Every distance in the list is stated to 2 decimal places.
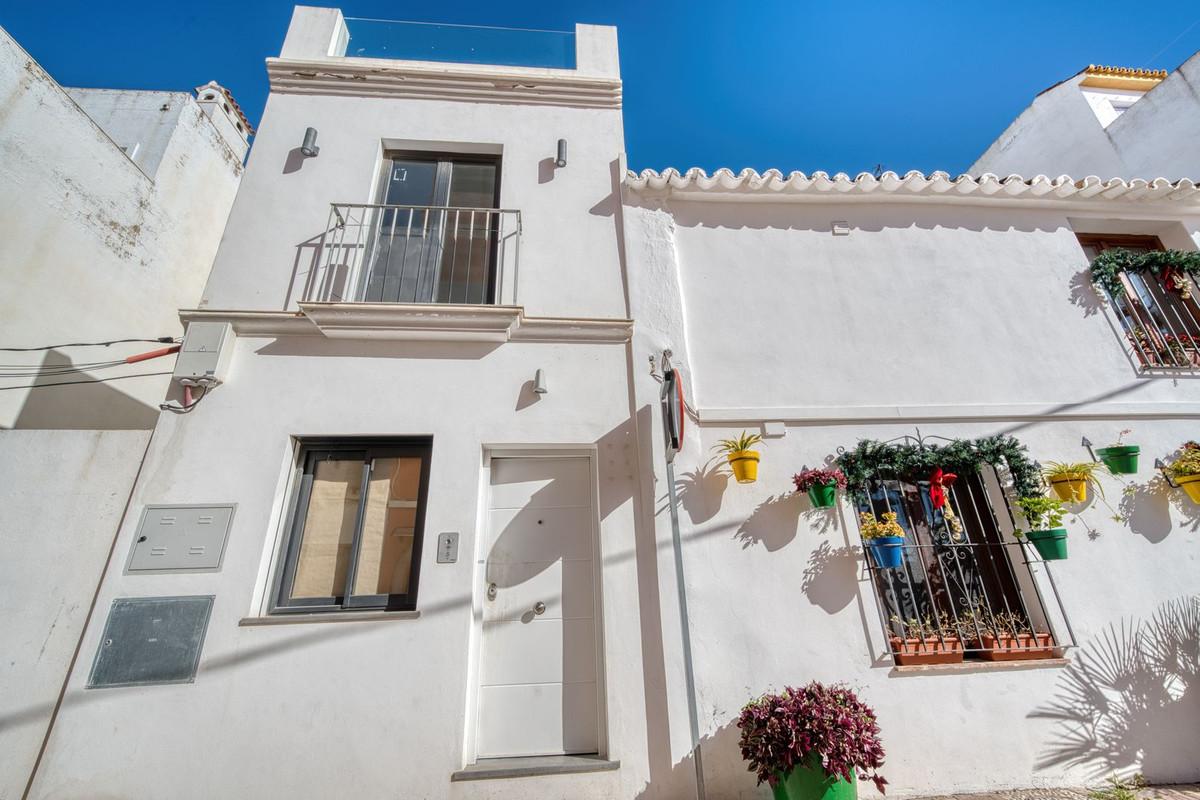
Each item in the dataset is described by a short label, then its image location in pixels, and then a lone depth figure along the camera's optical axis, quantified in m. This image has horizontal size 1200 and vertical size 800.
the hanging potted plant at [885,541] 3.49
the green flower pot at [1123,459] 3.95
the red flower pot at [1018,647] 3.52
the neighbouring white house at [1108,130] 7.06
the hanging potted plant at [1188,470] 3.95
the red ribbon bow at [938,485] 3.83
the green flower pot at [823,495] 3.62
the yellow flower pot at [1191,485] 3.94
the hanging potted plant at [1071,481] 3.84
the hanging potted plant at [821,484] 3.62
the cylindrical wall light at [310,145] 4.66
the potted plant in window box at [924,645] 3.45
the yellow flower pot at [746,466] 3.61
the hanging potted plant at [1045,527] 3.56
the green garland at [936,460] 3.89
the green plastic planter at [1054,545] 3.56
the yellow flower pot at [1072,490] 3.83
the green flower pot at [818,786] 2.61
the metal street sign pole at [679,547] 3.03
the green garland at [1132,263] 4.96
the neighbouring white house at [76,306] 3.09
